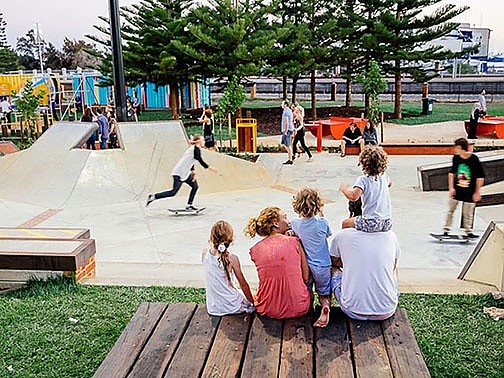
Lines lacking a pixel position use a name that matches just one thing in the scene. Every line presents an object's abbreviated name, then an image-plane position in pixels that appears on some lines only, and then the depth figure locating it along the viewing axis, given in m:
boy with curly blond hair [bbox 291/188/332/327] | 3.51
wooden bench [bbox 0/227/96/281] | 4.99
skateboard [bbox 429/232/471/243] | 7.28
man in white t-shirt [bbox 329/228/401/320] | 3.25
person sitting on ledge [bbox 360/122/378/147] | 13.66
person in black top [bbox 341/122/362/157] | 14.73
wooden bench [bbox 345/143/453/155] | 14.96
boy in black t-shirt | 6.77
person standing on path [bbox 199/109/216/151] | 14.56
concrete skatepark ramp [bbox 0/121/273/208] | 10.46
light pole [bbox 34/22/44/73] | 29.99
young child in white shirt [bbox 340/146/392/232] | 4.27
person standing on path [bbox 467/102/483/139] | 18.42
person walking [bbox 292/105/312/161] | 14.18
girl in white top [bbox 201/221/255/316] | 3.38
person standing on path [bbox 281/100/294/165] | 13.73
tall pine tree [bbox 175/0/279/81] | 22.50
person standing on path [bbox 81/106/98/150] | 13.08
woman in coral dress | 3.27
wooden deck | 2.70
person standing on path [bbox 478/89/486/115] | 19.84
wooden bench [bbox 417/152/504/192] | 10.53
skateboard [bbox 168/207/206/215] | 9.42
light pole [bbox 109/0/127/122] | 12.29
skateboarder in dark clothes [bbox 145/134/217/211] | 9.09
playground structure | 24.73
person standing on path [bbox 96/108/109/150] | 14.45
